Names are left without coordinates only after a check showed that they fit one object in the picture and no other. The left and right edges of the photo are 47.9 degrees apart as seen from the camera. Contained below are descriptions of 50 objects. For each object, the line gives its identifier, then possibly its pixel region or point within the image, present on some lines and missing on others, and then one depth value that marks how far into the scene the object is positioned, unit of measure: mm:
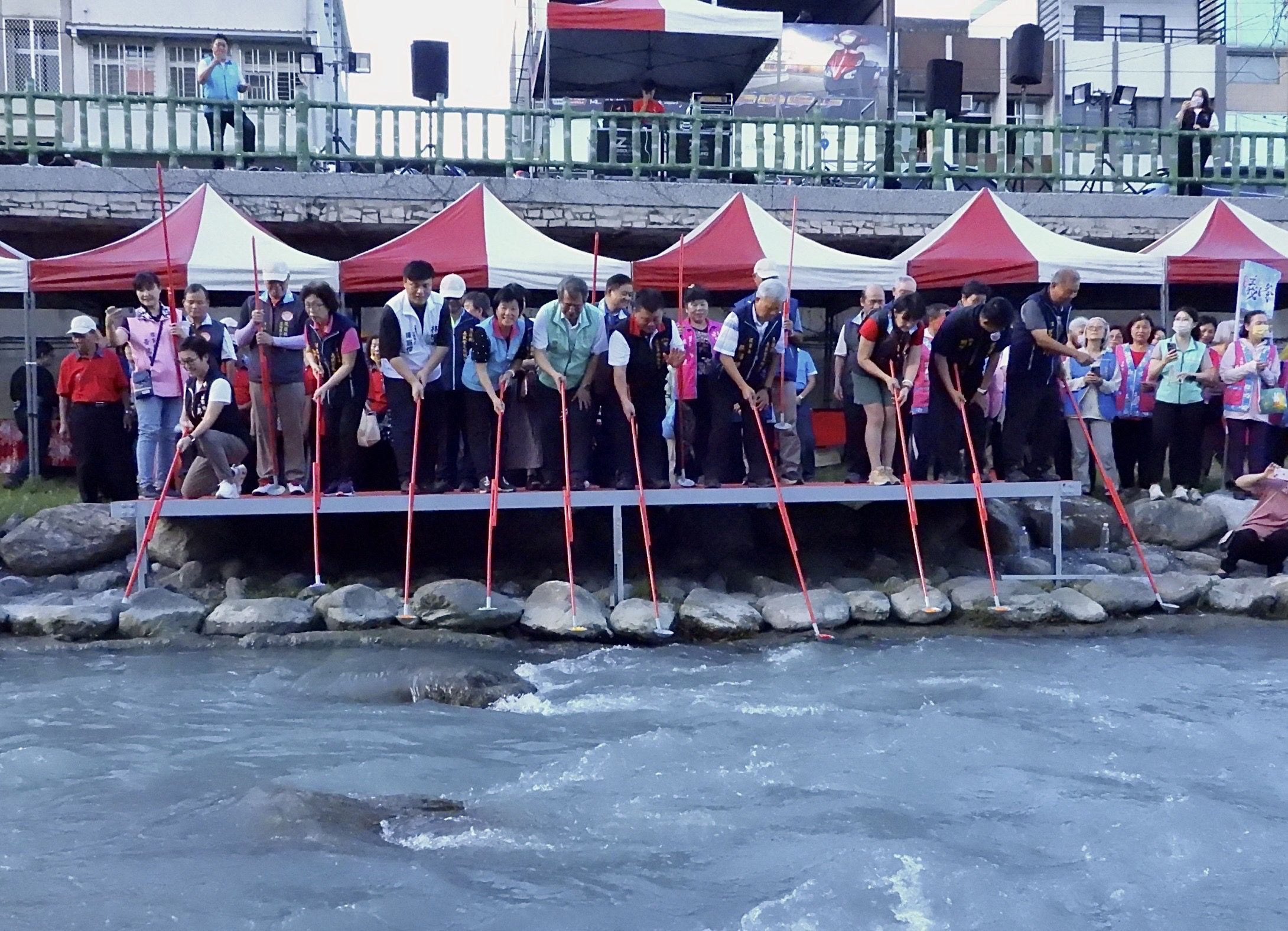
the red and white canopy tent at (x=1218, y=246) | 14062
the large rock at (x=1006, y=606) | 10188
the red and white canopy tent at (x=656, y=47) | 17672
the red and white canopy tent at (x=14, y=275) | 12281
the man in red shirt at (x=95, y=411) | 11445
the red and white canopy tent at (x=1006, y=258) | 13672
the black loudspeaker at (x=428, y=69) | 18391
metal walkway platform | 10039
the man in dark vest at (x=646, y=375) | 10367
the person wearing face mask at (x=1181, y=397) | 12156
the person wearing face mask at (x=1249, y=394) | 12039
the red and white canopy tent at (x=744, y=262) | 13523
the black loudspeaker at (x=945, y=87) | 19500
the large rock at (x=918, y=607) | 10109
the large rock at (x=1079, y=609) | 10211
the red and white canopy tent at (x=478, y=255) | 12953
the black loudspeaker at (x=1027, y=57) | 20547
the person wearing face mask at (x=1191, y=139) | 17875
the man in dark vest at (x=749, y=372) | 10492
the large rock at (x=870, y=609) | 10094
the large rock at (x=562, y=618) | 9688
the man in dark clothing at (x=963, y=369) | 10555
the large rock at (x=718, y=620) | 9852
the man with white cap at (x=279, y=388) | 10617
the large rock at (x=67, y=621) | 9539
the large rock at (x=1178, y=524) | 11727
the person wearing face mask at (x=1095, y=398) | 12055
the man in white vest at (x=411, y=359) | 10219
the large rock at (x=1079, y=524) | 11641
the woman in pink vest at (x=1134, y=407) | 12305
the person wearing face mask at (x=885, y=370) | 10680
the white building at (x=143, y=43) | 23891
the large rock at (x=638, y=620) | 9711
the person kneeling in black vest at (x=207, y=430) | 10195
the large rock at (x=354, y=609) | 9703
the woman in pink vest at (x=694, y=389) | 10773
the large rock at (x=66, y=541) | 10656
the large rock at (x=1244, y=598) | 10453
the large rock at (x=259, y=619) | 9625
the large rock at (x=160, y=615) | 9586
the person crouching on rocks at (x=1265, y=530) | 10750
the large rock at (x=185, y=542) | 10664
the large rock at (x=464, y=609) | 9773
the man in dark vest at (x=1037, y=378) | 10938
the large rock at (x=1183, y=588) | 10461
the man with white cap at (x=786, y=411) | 11070
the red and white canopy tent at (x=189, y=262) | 12422
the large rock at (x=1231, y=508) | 11750
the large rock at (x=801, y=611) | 9953
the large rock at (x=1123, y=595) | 10383
